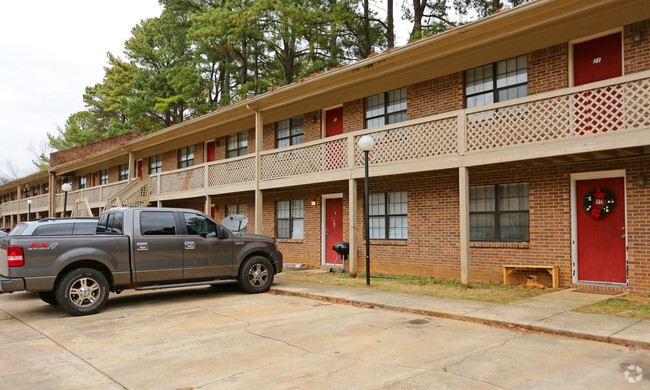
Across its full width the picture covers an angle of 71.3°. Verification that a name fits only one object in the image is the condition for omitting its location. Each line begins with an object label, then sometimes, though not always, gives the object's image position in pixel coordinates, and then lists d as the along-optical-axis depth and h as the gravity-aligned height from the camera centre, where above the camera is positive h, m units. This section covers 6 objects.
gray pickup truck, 7.65 -0.90
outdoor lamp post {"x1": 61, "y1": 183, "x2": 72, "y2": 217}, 20.47 +1.13
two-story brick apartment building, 8.97 +1.39
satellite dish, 14.26 -0.35
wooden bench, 10.01 -1.39
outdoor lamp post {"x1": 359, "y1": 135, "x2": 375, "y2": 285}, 10.70 +1.52
